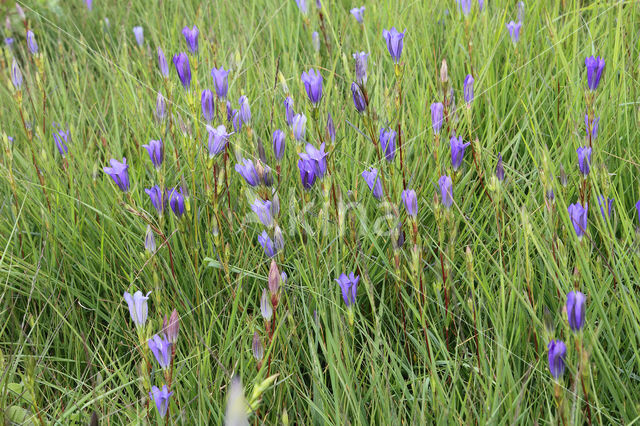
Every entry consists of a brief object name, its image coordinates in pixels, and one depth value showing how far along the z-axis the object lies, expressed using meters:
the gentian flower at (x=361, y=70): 1.57
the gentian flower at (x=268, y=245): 1.51
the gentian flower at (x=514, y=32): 2.32
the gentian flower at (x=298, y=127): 1.66
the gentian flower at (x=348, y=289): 1.42
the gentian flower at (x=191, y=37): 2.09
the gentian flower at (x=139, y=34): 2.94
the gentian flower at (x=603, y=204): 1.46
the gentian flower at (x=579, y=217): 1.37
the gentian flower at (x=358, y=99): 1.59
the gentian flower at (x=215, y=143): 1.66
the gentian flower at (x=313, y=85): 1.65
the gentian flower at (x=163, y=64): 1.96
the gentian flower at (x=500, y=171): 1.56
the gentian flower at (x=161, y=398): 1.21
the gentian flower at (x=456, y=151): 1.61
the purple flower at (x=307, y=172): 1.53
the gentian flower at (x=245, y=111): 1.74
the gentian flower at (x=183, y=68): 1.81
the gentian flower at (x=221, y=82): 1.76
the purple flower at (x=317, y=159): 1.50
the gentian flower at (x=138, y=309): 1.31
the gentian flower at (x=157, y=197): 1.65
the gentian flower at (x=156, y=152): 1.70
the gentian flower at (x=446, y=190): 1.49
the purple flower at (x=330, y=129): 1.63
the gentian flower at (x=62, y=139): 2.18
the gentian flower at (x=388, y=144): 1.66
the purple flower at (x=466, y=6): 2.35
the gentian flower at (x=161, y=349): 1.24
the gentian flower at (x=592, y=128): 1.57
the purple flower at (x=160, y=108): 1.84
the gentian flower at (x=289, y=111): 1.67
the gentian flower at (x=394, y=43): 1.76
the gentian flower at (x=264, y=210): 1.47
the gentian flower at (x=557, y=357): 1.09
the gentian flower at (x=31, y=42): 2.49
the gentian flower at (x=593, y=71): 1.66
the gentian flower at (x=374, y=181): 1.68
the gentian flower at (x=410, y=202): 1.46
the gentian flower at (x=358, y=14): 2.65
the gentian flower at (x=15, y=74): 2.16
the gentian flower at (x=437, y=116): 1.66
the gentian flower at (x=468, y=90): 1.80
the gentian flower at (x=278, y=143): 1.61
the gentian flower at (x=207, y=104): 1.75
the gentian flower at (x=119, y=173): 1.68
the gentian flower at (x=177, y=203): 1.64
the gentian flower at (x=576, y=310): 1.07
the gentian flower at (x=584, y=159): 1.46
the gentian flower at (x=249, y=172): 1.54
